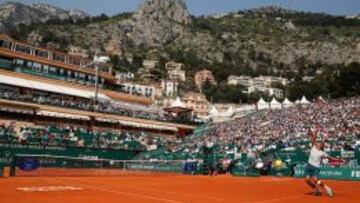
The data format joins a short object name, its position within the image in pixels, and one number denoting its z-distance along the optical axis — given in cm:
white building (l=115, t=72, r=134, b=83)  17838
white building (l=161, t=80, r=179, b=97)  19662
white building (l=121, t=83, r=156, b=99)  16852
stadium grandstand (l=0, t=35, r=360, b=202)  2883
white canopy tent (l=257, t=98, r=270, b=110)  9176
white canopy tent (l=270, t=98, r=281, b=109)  8606
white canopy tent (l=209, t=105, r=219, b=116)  9419
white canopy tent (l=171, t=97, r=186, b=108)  8904
